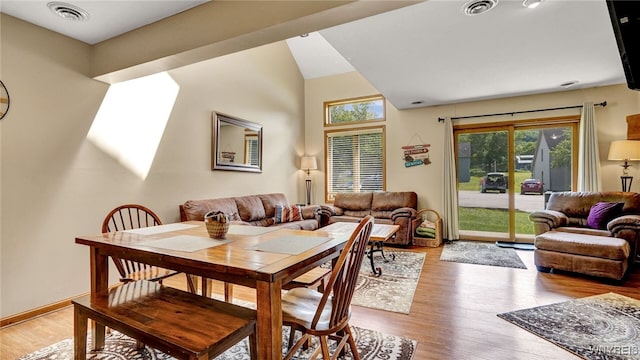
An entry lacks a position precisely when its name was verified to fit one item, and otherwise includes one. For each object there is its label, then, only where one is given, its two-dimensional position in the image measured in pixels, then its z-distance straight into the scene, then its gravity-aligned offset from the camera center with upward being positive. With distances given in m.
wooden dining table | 1.14 -0.33
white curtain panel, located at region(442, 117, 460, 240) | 5.19 -0.13
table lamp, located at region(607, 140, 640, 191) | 3.89 +0.40
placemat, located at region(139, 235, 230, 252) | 1.51 -0.32
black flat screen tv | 1.08 +0.59
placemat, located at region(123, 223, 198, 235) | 1.95 -0.32
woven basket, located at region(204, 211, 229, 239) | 1.70 -0.24
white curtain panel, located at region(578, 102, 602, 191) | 4.30 +0.39
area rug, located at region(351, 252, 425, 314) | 2.61 -1.07
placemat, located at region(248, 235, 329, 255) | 1.44 -0.33
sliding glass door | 4.75 +0.14
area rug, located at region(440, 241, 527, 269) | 3.85 -1.06
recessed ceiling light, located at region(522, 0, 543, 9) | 2.23 +1.38
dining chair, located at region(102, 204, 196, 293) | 2.03 -0.65
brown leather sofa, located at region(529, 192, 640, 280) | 3.03 -0.66
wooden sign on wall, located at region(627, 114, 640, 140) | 2.57 +0.47
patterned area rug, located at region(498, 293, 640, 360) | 1.88 -1.08
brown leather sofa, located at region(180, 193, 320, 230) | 3.49 -0.36
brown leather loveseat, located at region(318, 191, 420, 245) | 4.70 -0.49
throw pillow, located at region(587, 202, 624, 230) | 3.62 -0.42
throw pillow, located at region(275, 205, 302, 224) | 4.61 -0.50
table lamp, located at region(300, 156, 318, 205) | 6.13 +0.42
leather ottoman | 2.98 -0.80
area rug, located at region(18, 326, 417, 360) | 1.82 -1.08
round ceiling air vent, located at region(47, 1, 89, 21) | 2.12 +1.31
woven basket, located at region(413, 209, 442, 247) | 4.82 -0.94
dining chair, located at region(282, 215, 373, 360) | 1.26 -0.58
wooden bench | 1.17 -0.63
